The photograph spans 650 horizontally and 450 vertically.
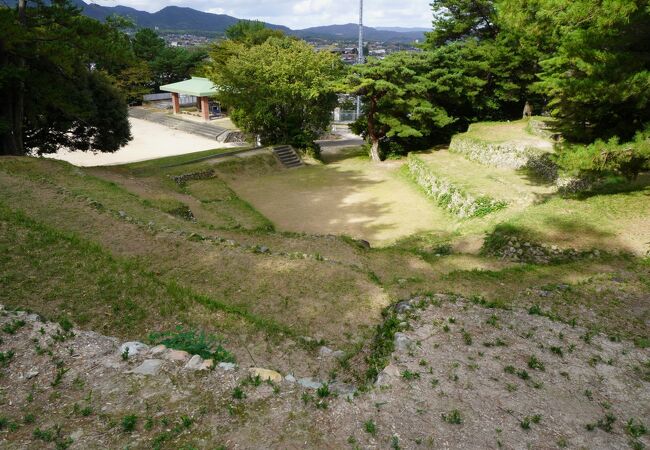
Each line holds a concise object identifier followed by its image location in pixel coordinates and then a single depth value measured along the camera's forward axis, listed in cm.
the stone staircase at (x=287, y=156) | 2412
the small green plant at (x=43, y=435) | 373
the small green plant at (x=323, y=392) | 447
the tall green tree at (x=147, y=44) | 4922
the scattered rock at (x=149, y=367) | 464
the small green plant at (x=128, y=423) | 388
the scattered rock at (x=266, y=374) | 471
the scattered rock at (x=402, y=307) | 677
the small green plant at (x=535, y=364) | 531
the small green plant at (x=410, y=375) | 491
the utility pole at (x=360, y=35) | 3100
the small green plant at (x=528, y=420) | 420
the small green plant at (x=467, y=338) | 582
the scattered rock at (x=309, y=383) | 466
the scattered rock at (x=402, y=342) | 564
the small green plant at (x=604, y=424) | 427
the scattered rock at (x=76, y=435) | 376
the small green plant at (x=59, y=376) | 445
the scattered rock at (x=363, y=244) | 1145
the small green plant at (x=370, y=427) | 402
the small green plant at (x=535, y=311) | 691
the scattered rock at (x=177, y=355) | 488
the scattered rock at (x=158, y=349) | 499
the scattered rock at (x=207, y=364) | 477
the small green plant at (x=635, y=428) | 422
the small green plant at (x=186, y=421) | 397
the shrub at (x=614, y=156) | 996
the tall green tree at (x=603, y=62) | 937
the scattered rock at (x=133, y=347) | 498
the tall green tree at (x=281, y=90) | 2419
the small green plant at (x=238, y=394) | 437
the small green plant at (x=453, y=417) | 421
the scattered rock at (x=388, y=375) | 482
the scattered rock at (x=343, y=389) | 455
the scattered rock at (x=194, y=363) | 477
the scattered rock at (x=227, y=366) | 482
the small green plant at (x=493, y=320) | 635
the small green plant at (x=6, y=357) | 470
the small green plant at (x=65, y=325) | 532
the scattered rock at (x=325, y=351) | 576
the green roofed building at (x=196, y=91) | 3597
